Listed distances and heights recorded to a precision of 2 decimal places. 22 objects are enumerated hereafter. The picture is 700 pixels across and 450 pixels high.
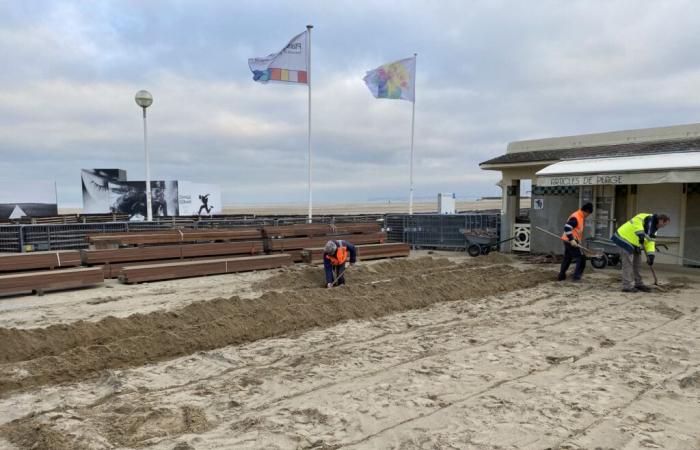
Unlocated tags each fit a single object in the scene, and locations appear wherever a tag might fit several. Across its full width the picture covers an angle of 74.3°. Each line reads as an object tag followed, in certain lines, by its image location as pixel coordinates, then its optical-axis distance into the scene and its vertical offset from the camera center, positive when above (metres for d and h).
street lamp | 15.42 +3.40
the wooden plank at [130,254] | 11.07 -1.34
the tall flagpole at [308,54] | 18.41 +5.84
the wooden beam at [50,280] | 9.09 -1.63
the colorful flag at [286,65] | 17.70 +5.28
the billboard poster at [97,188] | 24.56 +0.69
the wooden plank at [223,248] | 12.63 -1.37
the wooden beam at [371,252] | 13.61 -1.68
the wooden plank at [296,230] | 14.68 -1.01
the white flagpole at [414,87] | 21.75 +5.35
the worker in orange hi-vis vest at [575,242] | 10.17 -0.96
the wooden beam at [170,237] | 11.80 -1.01
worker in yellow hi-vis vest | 9.04 -0.89
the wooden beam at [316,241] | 14.36 -1.36
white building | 11.62 +0.47
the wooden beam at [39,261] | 9.96 -1.31
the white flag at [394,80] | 21.09 +5.52
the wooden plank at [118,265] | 11.27 -1.61
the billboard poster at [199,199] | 26.59 +0.09
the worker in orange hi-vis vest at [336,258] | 9.34 -1.20
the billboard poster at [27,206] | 21.23 -0.23
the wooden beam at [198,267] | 10.65 -1.70
